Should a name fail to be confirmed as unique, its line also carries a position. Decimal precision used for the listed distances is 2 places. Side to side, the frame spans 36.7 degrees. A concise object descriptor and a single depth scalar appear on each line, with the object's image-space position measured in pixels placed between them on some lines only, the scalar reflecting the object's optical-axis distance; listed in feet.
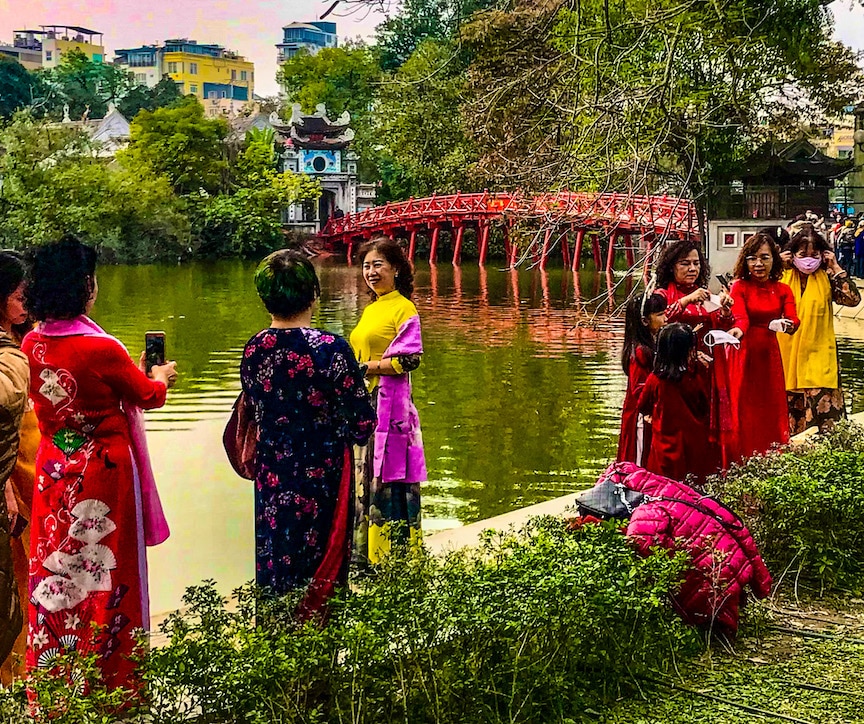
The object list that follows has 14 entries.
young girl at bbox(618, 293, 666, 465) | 18.69
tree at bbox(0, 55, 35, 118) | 166.09
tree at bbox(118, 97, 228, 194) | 125.80
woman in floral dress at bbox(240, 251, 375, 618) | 11.95
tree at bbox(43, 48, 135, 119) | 186.60
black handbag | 14.15
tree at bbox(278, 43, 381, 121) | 157.89
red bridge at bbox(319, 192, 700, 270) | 108.37
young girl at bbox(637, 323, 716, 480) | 18.31
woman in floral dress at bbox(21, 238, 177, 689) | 11.64
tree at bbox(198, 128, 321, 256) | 125.80
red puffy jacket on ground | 13.17
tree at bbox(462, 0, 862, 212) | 20.72
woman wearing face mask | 24.53
